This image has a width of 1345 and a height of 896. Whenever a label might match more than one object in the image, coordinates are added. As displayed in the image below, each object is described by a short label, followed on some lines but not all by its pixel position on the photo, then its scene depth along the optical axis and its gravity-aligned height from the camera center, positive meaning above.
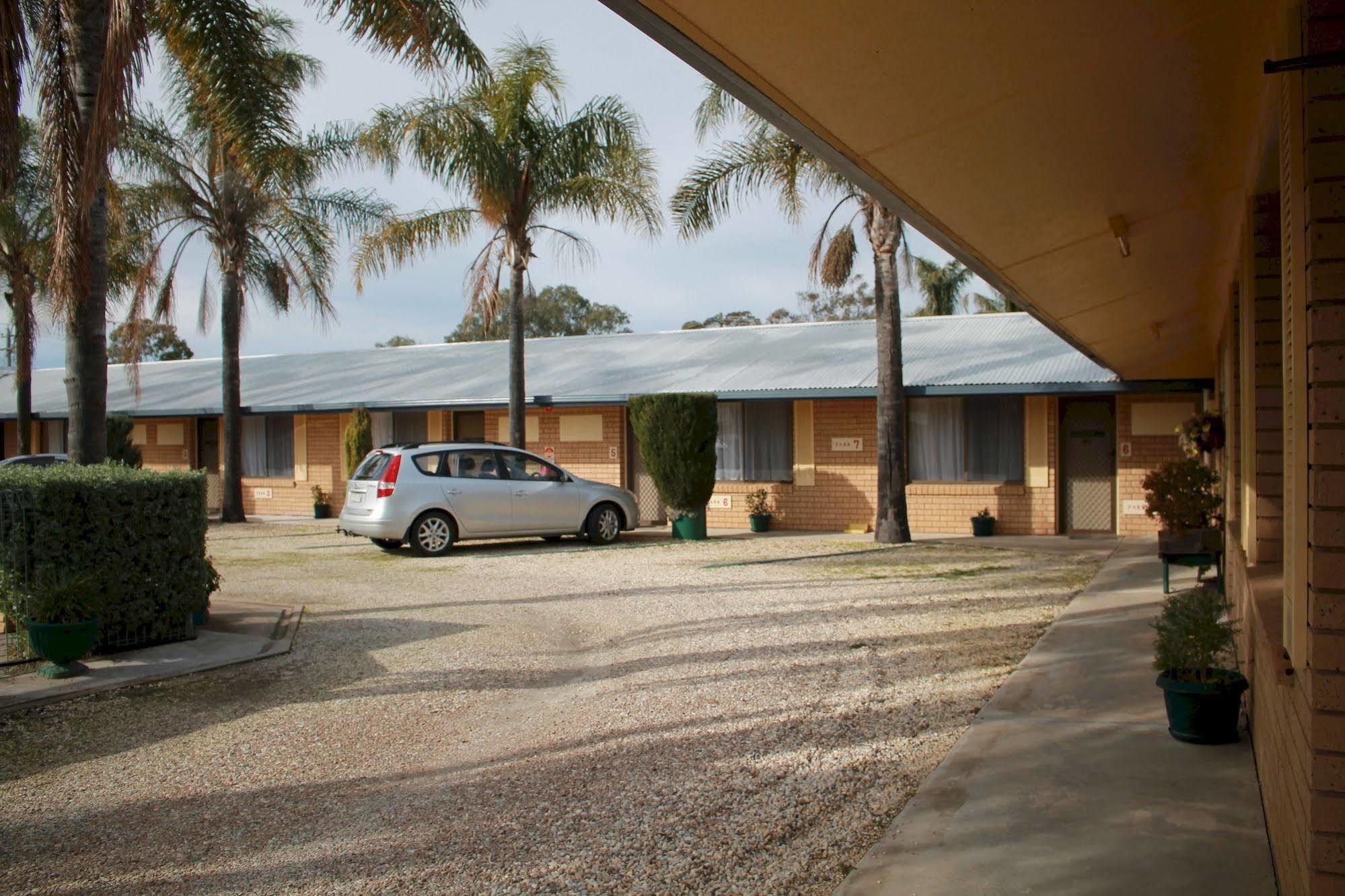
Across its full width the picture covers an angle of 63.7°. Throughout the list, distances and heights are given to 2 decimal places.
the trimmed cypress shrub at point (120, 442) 23.47 +0.38
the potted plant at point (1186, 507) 10.10 -0.60
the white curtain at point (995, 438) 18.08 +0.16
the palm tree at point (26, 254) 22.47 +4.44
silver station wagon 15.25 -0.65
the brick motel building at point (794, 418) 17.62 +0.65
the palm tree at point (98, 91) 8.77 +3.32
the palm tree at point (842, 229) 16.12 +3.34
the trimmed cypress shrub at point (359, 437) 22.42 +0.40
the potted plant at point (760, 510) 19.30 -1.08
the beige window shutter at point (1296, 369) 3.02 +0.22
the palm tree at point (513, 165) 17.61 +4.90
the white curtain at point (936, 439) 18.55 +0.16
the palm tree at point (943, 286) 36.31 +5.50
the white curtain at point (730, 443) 20.16 +0.14
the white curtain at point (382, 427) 23.73 +0.63
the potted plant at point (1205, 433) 9.84 +0.11
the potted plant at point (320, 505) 23.69 -1.06
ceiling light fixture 5.89 +1.21
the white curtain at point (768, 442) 19.78 +0.16
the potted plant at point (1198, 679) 5.47 -1.21
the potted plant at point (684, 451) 17.55 +0.00
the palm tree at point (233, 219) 20.73 +4.85
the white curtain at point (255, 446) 25.31 +0.27
